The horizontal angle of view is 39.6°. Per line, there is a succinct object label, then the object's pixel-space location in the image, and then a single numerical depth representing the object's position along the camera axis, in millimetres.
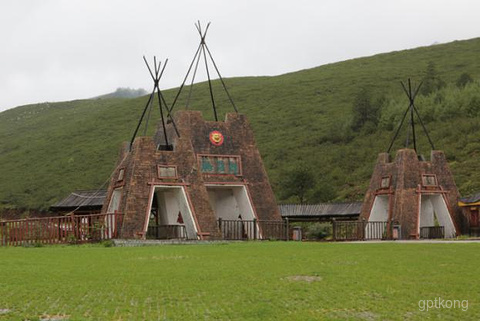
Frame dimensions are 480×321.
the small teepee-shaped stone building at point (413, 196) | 36219
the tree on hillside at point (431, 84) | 78700
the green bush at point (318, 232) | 38844
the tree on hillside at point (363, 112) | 76688
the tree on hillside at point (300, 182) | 53406
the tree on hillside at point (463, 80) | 77562
